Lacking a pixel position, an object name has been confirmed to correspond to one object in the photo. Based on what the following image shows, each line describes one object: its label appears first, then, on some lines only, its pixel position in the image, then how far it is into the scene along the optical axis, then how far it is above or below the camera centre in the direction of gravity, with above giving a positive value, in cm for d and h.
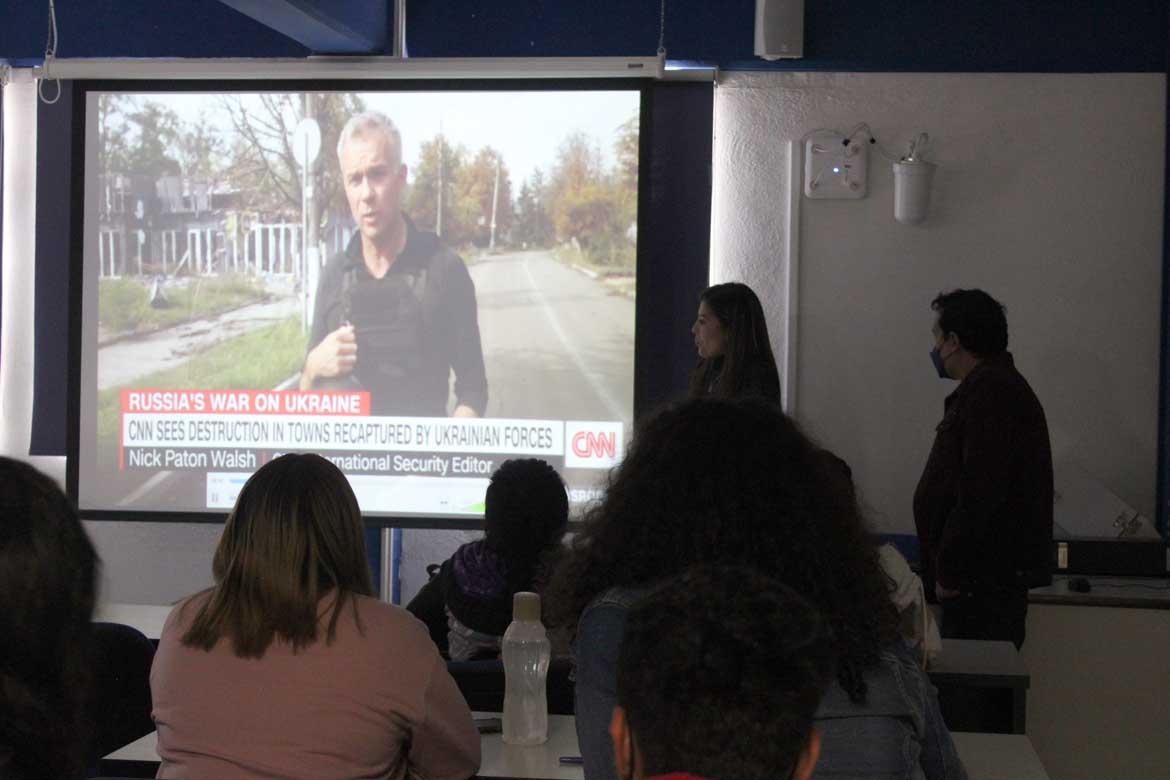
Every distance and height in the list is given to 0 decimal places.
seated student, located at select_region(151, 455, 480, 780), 178 -45
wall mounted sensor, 425 +61
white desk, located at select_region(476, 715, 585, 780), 213 -71
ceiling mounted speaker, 422 +107
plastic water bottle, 228 -58
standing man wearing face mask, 344 -34
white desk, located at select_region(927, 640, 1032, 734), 270 -67
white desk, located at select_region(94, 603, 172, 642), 325 -74
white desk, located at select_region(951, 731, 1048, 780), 217 -70
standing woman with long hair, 346 +2
